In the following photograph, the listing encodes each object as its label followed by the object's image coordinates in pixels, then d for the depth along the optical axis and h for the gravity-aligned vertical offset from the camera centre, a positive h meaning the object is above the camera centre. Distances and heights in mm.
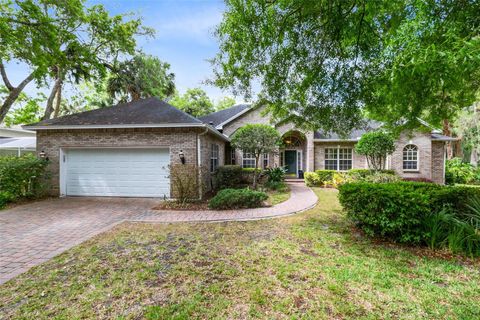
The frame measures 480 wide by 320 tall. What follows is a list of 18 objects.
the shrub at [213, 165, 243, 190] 11578 -1008
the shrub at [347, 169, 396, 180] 14222 -944
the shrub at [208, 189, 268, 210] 7965 -1564
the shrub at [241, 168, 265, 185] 14179 -1201
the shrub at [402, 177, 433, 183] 14523 -1390
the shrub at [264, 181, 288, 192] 12270 -1644
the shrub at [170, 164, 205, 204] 8578 -953
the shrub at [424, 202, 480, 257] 4246 -1448
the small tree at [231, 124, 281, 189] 11695 +1035
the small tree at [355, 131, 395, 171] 12070 +806
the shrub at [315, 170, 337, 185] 14680 -1152
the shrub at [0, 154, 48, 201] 8469 -774
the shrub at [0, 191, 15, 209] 7917 -1572
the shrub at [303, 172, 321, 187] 14476 -1472
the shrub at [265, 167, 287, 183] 13477 -1070
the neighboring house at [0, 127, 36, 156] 12589 +983
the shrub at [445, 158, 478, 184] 16766 -1270
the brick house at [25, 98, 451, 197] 9305 +419
